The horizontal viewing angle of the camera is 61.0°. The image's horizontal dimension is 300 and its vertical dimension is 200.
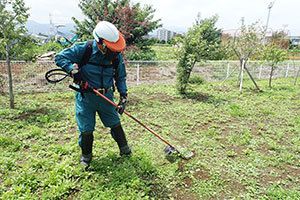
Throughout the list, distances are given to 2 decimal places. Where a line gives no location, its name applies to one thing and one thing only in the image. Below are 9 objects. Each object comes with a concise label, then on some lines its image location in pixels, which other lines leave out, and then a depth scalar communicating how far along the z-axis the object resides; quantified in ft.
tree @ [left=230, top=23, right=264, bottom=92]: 30.55
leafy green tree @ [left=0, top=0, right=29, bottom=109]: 18.65
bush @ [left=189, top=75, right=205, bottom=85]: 34.30
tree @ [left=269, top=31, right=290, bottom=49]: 65.26
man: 9.79
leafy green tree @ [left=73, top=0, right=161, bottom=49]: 41.81
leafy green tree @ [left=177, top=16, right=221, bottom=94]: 25.66
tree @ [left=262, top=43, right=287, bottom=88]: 31.17
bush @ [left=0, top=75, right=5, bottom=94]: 22.50
